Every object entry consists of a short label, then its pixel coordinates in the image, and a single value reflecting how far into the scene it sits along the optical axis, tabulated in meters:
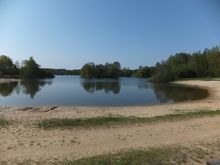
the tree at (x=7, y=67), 62.41
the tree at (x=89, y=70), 80.77
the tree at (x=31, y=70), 66.81
